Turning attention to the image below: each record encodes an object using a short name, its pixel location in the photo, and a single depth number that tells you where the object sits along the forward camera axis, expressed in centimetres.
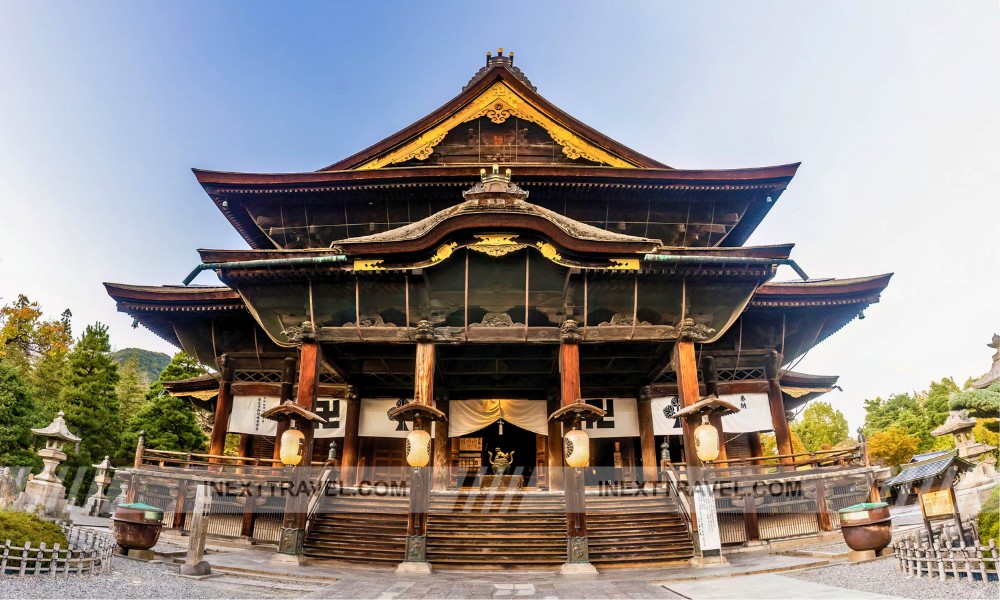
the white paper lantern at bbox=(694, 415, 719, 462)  1127
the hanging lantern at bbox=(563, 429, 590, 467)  1121
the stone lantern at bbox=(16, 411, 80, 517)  1556
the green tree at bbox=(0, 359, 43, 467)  2366
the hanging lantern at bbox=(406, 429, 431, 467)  1125
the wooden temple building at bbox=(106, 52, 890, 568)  1277
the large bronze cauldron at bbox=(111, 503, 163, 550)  1093
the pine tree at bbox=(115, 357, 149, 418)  4411
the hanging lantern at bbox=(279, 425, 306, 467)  1180
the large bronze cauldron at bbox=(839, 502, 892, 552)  1059
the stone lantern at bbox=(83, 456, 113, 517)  2270
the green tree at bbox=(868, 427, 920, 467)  4050
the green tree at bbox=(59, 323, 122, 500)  3061
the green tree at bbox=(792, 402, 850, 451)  6588
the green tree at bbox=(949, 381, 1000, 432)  1409
